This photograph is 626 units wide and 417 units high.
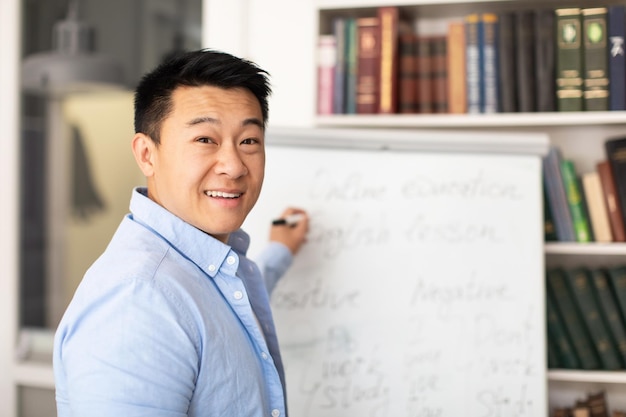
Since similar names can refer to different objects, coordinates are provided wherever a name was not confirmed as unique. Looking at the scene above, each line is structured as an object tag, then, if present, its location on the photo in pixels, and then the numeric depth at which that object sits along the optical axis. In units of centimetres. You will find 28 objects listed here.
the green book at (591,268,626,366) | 209
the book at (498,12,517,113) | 213
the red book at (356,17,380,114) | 220
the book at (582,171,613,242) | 211
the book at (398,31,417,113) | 222
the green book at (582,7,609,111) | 206
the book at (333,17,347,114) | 224
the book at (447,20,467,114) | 217
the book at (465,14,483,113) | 215
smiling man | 103
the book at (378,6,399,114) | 219
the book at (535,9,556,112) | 210
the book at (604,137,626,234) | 207
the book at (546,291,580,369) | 213
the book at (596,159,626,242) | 209
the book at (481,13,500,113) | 214
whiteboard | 191
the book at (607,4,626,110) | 204
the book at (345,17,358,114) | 223
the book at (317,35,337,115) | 225
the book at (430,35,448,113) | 221
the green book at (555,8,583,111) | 208
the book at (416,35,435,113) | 221
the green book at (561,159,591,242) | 212
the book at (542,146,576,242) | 212
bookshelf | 208
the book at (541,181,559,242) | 214
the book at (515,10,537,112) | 212
